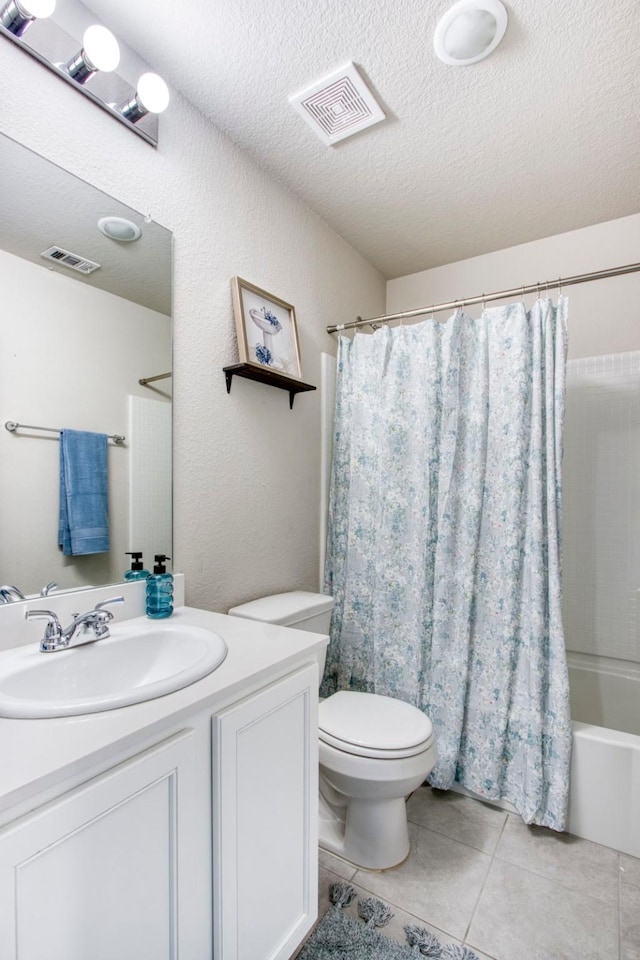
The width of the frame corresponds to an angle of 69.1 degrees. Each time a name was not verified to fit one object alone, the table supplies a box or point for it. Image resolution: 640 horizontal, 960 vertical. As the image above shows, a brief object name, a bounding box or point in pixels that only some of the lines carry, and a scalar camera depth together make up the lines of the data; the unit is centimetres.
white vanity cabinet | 60
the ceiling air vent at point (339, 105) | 145
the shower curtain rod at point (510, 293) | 163
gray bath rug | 117
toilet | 138
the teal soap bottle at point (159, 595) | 130
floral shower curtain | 164
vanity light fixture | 106
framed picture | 167
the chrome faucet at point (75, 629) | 101
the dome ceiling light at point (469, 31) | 123
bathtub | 150
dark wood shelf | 163
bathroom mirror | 109
